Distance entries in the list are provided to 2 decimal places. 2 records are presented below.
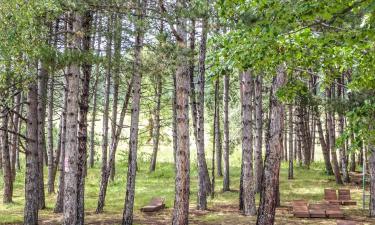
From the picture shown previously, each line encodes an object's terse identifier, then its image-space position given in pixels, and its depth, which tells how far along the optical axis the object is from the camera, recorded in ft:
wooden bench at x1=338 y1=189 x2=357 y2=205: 53.16
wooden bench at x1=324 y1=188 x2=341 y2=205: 52.65
